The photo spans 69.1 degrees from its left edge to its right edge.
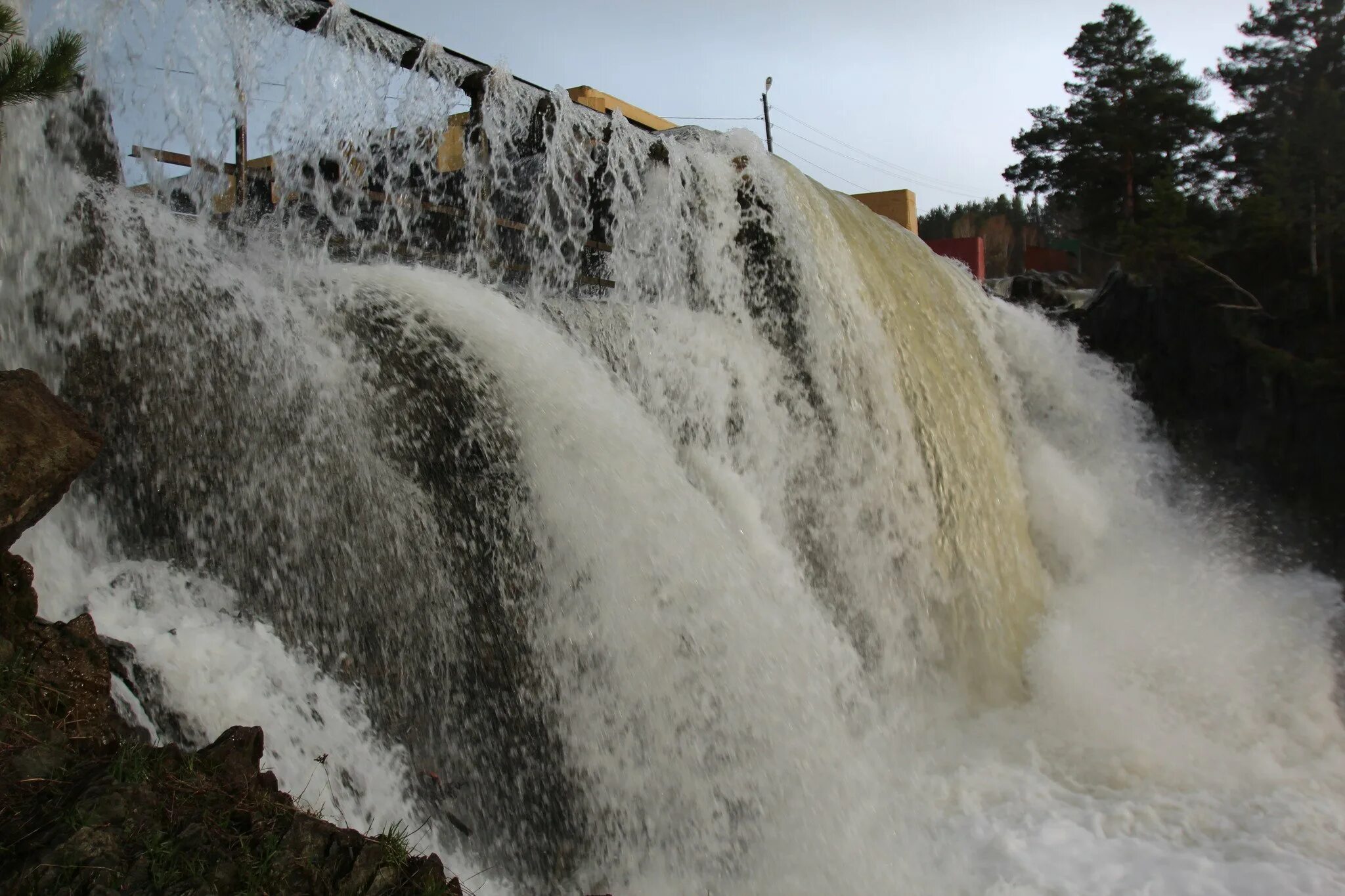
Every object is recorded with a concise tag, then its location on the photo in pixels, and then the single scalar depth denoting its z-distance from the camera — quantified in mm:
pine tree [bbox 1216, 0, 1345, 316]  21297
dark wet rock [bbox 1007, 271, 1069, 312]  15273
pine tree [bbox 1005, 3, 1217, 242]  24219
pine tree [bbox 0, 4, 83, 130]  2887
